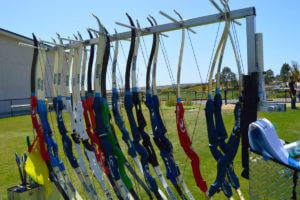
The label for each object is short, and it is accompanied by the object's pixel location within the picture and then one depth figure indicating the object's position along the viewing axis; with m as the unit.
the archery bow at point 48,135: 2.82
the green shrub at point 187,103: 17.09
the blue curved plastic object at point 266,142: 1.77
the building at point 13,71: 16.98
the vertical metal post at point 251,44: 2.01
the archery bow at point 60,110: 2.95
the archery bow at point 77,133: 2.76
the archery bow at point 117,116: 2.67
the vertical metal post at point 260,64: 2.01
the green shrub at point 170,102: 17.09
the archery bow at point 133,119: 2.54
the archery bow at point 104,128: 2.55
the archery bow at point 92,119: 2.78
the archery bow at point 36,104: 2.83
